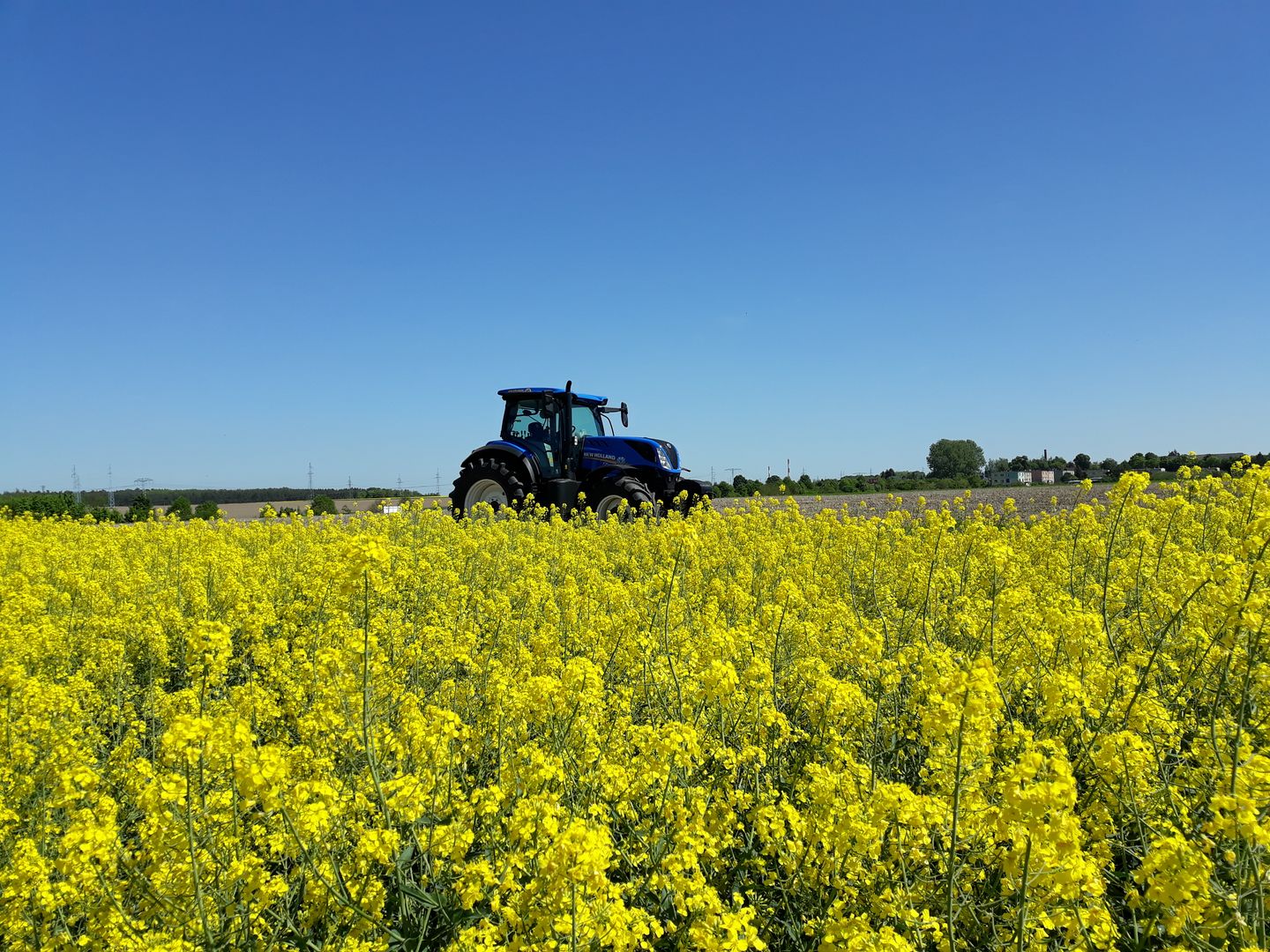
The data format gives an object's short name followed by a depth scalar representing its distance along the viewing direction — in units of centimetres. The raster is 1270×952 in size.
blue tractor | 1284
